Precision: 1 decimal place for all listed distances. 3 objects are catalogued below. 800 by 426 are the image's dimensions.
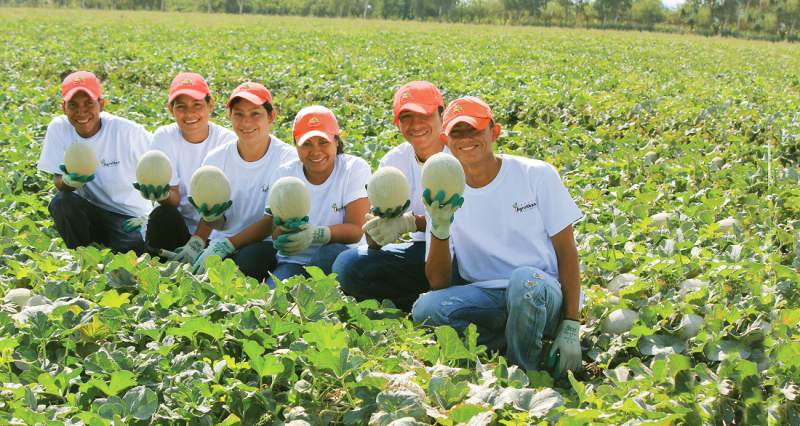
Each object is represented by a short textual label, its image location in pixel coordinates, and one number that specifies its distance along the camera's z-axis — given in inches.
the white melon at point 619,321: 136.9
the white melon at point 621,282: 152.8
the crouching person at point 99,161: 182.4
